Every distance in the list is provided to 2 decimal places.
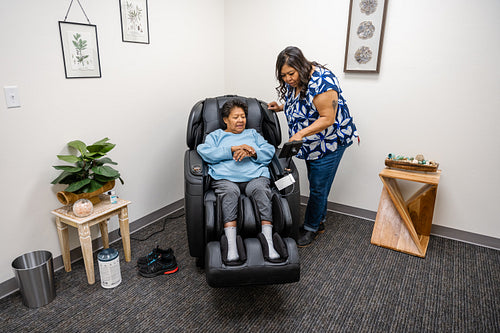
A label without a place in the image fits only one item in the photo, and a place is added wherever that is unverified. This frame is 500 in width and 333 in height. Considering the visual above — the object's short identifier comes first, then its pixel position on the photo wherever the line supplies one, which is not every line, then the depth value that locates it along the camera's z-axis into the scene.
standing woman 1.97
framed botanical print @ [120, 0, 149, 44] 2.17
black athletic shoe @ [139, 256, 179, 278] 1.99
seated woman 1.82
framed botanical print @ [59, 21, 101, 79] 1.87
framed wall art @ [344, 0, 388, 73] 2.34
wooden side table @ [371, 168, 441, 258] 2.26
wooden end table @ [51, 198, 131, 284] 1.83
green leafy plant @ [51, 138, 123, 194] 1.81
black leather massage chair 1.58
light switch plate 1.66
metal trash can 1.68
